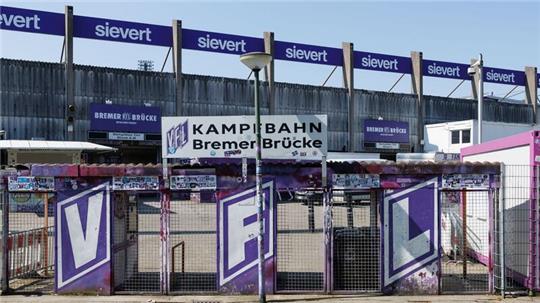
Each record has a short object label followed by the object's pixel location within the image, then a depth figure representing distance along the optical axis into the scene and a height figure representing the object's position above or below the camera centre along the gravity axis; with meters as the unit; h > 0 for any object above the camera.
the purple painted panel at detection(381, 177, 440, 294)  8.96 -1.43
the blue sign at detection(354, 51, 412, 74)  43.53 +7.37
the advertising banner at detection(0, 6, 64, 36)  31.73 +7.94
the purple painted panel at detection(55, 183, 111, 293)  8.89 -1.35
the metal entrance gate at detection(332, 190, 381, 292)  9.20 -1.84
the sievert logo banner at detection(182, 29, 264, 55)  37.25 +7.80
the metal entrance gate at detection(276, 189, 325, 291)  9.50 -2.32
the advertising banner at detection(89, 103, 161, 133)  34.31 +2.22
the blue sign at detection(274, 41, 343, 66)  40.56 +7.61
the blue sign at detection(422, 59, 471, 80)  46.74 +7.20
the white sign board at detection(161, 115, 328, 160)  8.73 +0.25
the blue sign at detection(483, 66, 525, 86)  50.80 +7.16
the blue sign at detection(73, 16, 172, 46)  33.94 +7.90
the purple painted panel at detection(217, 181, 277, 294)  8.90 -1.36
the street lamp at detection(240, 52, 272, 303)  7.89 +0.01
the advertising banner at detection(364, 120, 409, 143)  44.03 +1.68
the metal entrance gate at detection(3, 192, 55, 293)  9.69 -2.05
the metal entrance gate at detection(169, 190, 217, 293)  9.40 -2.35
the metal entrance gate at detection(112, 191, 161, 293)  9.31 -1.80
